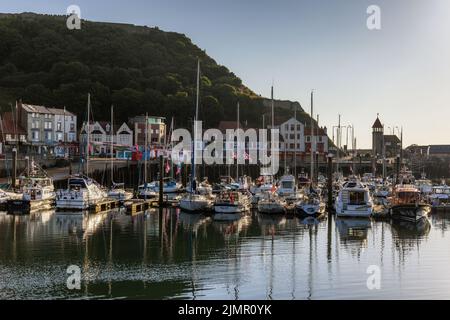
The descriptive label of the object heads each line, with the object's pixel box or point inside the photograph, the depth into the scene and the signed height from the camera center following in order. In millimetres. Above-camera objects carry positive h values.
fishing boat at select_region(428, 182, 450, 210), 53794 -3613
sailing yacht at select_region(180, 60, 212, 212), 49875 -3633
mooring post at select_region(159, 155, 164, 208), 53250 -2510
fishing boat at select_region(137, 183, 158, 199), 59709 -3457
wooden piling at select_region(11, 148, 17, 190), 57444 -1421
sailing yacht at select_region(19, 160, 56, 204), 51969 -2719
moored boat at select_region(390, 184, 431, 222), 44906 -3554
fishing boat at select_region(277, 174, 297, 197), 57616 -2712
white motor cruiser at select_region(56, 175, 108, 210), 49719 -3196
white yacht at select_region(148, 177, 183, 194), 65062 -3170
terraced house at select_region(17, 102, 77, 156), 89875 +4567
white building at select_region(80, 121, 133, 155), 95875 +3589
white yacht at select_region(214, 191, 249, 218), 48938 -3720
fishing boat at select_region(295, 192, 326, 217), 47438 -3848
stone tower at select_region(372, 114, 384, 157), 117000 +4408
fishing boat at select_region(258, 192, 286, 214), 49000 -3879
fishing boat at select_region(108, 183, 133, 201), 57719 -3581
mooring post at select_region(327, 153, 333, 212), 50562 -2246
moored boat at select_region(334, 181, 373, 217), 46375 -3351
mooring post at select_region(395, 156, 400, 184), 61062 -1051
